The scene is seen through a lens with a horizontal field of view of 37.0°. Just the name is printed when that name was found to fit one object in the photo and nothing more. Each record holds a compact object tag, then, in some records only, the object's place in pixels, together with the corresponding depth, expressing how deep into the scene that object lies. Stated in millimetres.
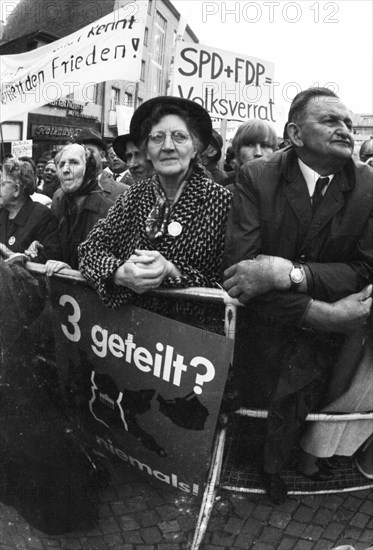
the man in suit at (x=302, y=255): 2289
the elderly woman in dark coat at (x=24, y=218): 3873
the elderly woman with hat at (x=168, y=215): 2521
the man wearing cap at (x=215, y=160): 3461
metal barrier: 2281
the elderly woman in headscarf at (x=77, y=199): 3787
